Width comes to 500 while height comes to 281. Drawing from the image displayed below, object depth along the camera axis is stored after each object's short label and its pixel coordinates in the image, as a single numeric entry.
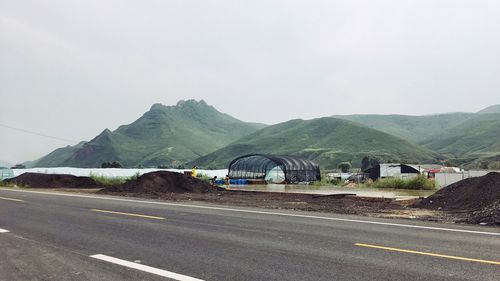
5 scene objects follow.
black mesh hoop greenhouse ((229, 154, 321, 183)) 50.12
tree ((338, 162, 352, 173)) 127.25
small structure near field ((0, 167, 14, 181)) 52.99
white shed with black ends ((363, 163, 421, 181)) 63.10
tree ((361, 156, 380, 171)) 132.27
